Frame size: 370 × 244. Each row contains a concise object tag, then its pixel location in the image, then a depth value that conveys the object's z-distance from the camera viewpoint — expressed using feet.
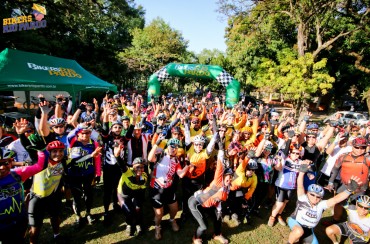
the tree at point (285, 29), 56.44
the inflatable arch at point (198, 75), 50.90
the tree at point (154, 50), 84.40
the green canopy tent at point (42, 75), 29.96
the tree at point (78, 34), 52.71
